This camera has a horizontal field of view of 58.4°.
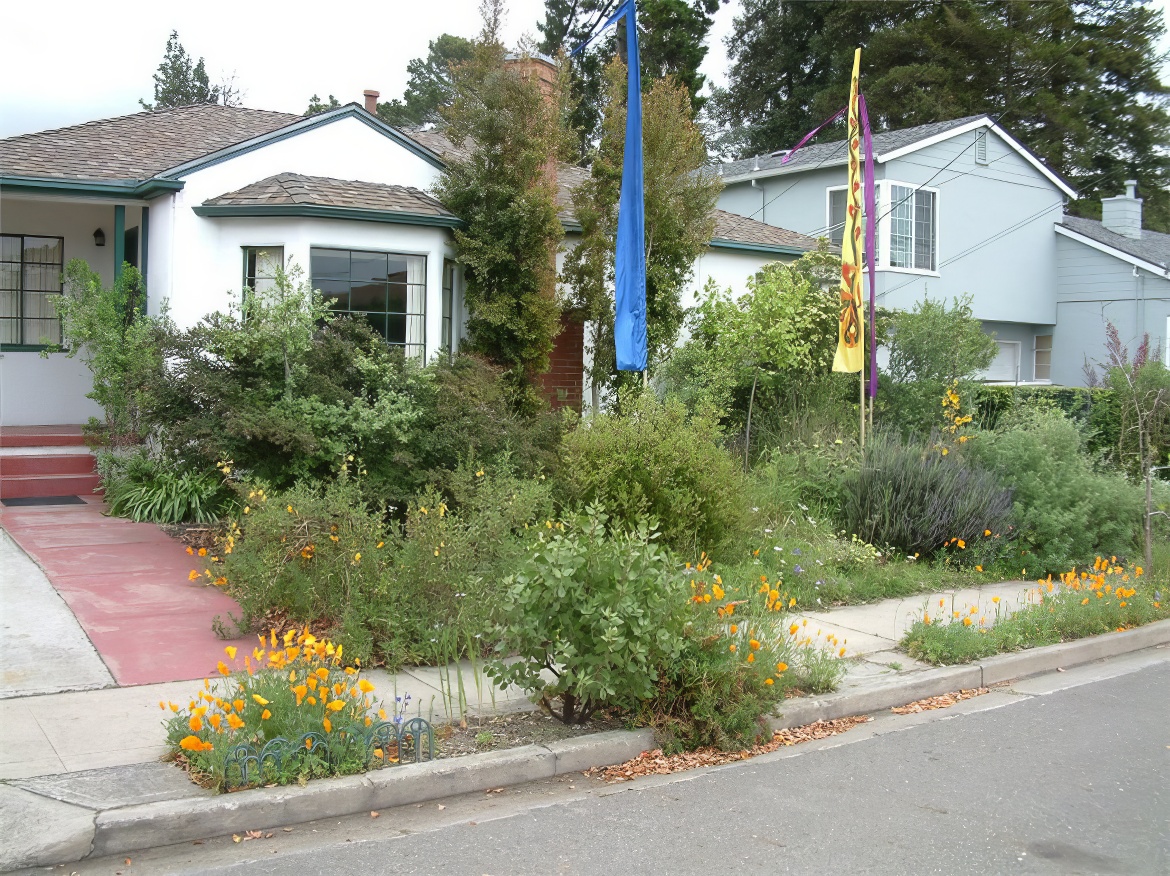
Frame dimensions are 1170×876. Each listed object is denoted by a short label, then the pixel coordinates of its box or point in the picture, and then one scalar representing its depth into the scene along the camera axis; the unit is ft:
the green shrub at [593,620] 18.43
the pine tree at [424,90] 163.53
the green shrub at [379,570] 22.68
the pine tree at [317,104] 151.43
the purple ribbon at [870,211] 39.81
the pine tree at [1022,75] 114.42
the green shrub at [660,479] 30.83
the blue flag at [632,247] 32.01
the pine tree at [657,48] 98.43
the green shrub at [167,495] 36.29
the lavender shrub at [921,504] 34.55
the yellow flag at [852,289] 39.29
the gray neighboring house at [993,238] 73.56
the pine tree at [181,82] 156.25
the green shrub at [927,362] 48.47
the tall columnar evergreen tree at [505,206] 41.91
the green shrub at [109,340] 37.42
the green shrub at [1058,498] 34.83
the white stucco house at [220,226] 40.91
